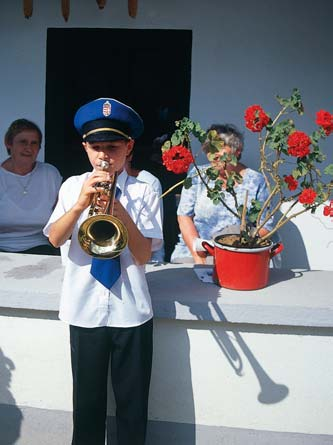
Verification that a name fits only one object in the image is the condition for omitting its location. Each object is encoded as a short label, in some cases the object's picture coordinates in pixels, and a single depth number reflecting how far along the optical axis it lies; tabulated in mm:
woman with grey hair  3742
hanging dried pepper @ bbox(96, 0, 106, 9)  4051
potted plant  2363
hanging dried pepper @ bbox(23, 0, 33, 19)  4164
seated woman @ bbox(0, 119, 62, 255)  3922
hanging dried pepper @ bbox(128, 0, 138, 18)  4199
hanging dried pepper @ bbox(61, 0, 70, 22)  4138
